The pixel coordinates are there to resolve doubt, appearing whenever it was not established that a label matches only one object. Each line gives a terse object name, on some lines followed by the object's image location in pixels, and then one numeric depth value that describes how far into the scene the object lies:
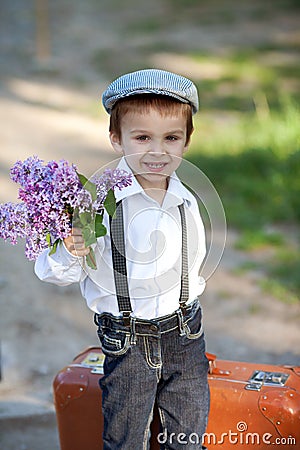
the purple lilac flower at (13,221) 1.99
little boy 2.14
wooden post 12.07
